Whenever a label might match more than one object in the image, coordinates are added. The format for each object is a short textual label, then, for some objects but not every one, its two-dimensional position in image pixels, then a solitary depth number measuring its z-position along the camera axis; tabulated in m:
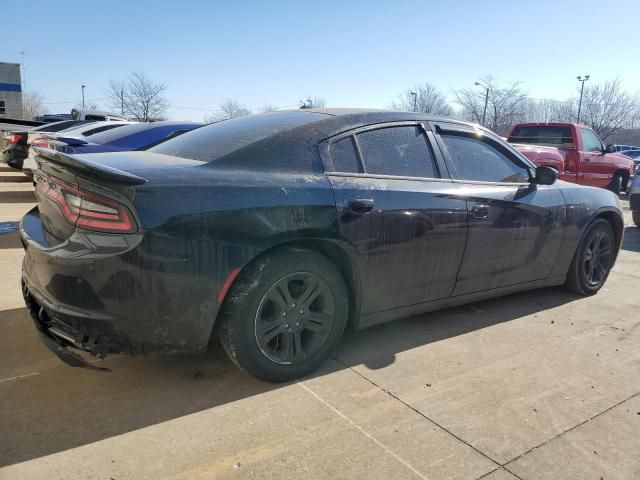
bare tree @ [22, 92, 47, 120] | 77.79
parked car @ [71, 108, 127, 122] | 16.73
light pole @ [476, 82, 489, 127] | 48.95
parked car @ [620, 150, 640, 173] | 30.35
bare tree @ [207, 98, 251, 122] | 75.08
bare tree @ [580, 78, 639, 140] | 47.88
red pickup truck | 11.52
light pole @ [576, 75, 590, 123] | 48.78
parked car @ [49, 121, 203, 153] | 6.07
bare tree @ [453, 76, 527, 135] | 49.41
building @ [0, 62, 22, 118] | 50.06
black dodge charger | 2.48
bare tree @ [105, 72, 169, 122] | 57.25
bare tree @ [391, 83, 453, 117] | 56.43
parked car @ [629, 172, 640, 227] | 9.74
